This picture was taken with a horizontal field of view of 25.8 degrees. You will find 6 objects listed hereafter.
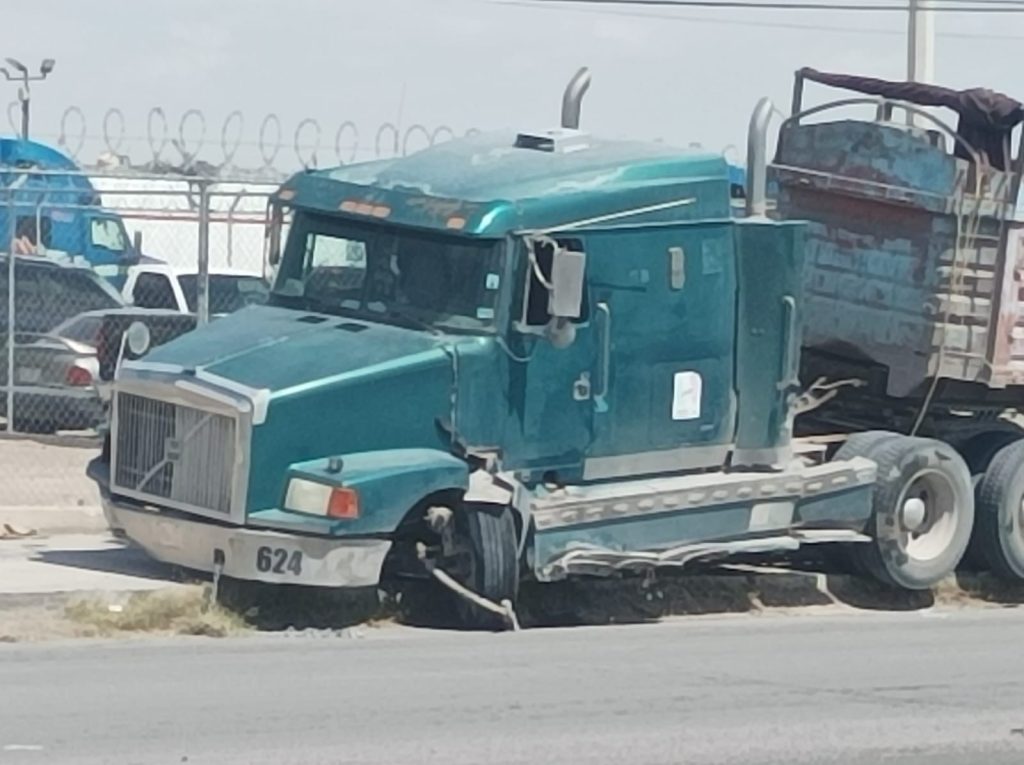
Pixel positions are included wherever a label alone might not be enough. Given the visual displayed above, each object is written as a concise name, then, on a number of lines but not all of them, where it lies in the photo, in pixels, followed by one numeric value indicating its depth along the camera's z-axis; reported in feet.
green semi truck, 40.57
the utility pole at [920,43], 76.07
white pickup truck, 76.18
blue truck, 84.89
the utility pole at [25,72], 145.05
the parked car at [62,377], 63.72
